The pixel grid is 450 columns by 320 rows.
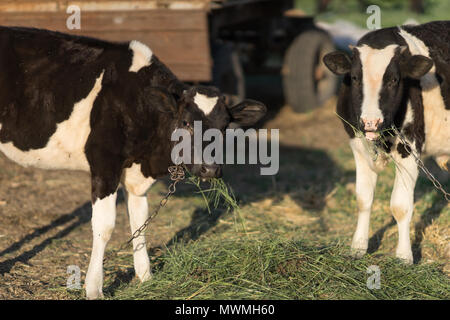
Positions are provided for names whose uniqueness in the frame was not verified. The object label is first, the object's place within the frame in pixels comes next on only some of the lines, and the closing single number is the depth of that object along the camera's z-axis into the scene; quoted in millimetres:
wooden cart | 8414
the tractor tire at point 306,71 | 11852
